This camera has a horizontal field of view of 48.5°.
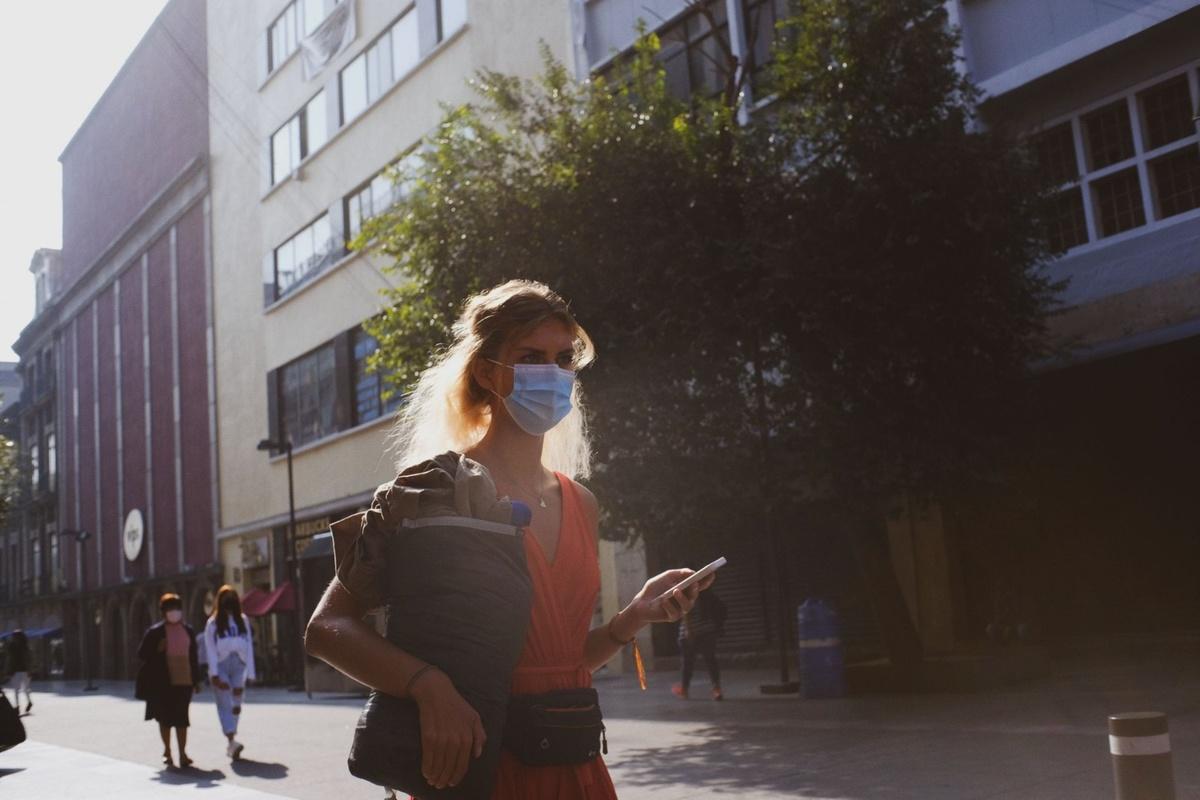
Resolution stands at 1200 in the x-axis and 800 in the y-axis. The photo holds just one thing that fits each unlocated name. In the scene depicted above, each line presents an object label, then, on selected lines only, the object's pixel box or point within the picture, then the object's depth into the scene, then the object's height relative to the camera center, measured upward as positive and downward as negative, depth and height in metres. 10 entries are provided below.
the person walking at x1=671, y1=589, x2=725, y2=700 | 16.03 -0.53
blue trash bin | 14.45 -0.72
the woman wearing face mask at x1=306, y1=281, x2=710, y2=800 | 2.27 +0.24
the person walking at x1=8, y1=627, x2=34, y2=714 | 25.47 -0.34
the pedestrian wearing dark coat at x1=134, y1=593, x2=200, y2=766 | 13.45 -0.43
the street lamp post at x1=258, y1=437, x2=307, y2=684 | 30.22 +1.82
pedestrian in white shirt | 13.70 -0.32
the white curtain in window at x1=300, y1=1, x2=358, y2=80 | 33.00 +14.52
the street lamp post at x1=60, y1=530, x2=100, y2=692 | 46.62 +1.21
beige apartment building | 29.64 +10.43
